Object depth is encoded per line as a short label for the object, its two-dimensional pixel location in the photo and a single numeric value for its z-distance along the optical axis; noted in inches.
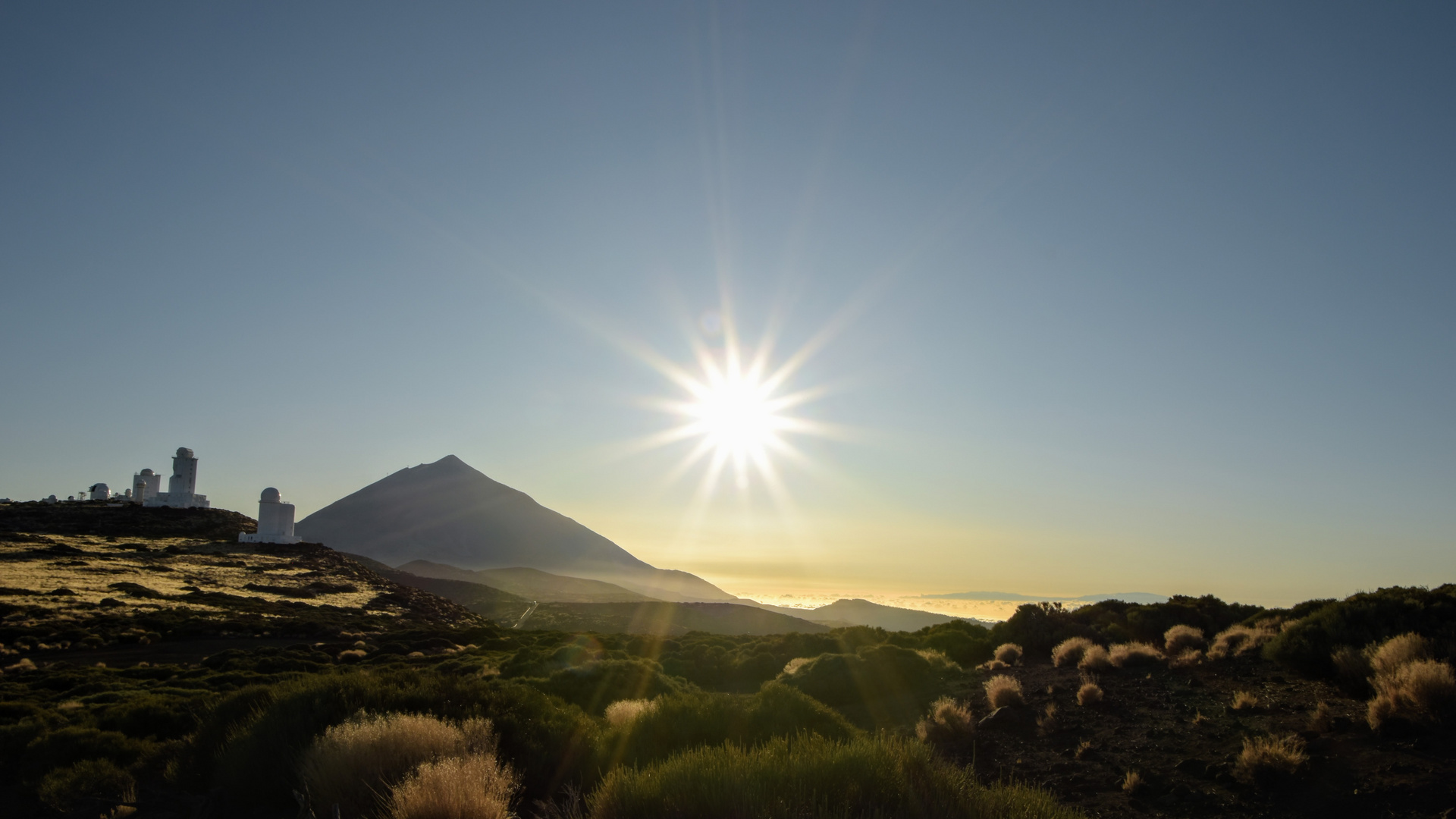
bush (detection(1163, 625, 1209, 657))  584.7
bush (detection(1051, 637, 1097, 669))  632.6
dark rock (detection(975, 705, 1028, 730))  468.4
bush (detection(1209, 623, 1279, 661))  519.5
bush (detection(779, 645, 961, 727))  605.3
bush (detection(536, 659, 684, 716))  664.4
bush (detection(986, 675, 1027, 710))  505.3
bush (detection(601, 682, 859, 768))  362.3
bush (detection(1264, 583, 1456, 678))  429.1
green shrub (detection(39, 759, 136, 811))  344.8
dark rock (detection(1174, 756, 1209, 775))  338.3
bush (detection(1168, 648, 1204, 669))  524.7
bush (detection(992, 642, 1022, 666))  723.4
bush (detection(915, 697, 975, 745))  460.4
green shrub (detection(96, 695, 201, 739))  511.2
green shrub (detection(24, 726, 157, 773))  424.2
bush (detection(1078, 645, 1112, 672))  563.5
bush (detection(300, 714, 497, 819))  263.7
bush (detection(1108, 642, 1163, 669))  559.5
